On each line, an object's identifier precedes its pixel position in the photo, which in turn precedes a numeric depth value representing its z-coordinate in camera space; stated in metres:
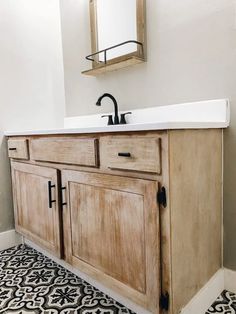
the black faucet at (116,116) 1.62
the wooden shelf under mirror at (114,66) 1.58
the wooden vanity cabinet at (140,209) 0.98
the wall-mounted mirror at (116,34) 1.58
